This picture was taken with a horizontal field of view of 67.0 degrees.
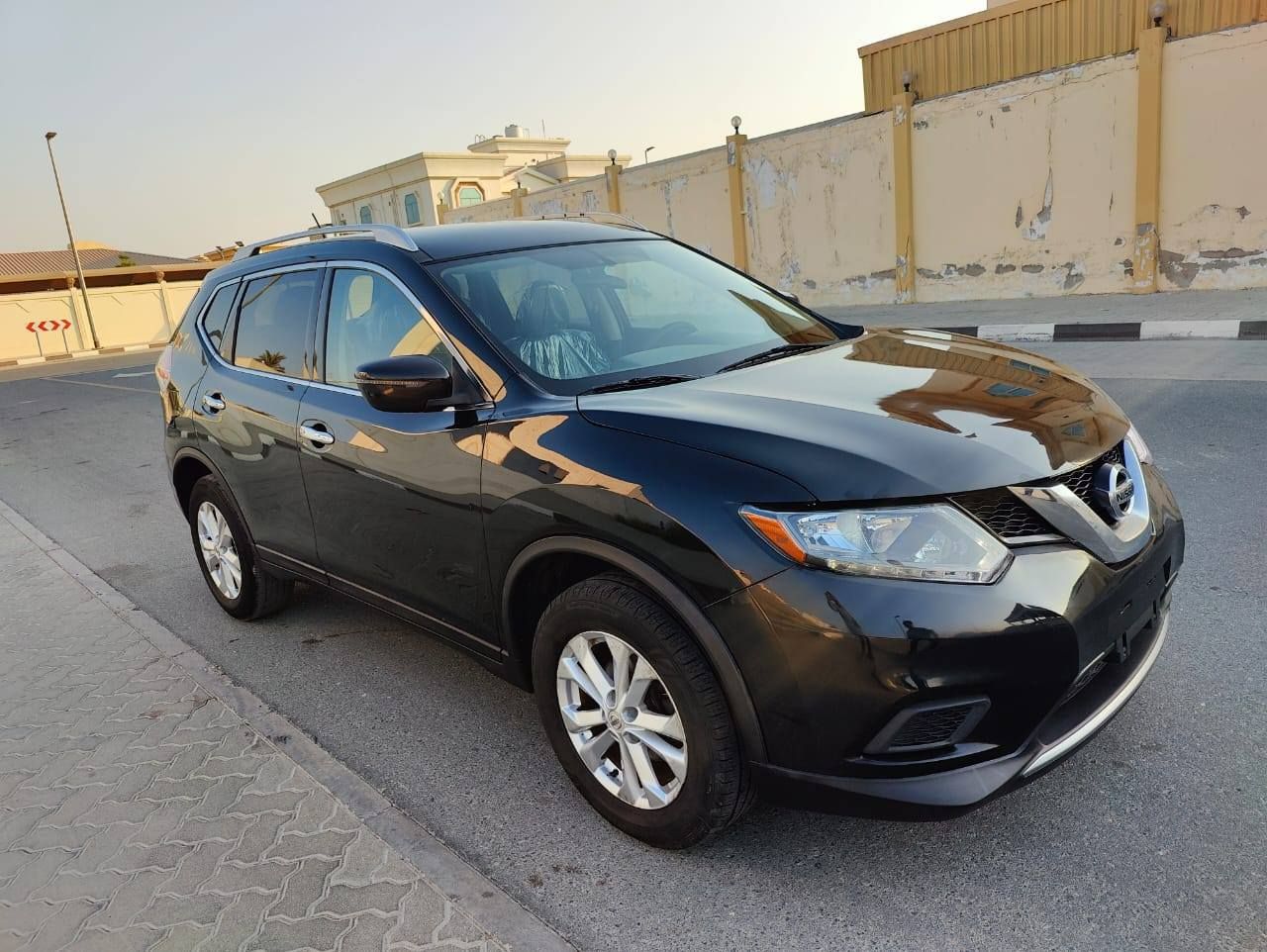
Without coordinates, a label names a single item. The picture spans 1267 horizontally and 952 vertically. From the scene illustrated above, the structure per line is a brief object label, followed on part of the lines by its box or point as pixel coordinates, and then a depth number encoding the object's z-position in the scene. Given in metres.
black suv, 2.09
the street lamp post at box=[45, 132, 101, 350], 33.66
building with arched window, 32.81
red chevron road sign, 33.16
